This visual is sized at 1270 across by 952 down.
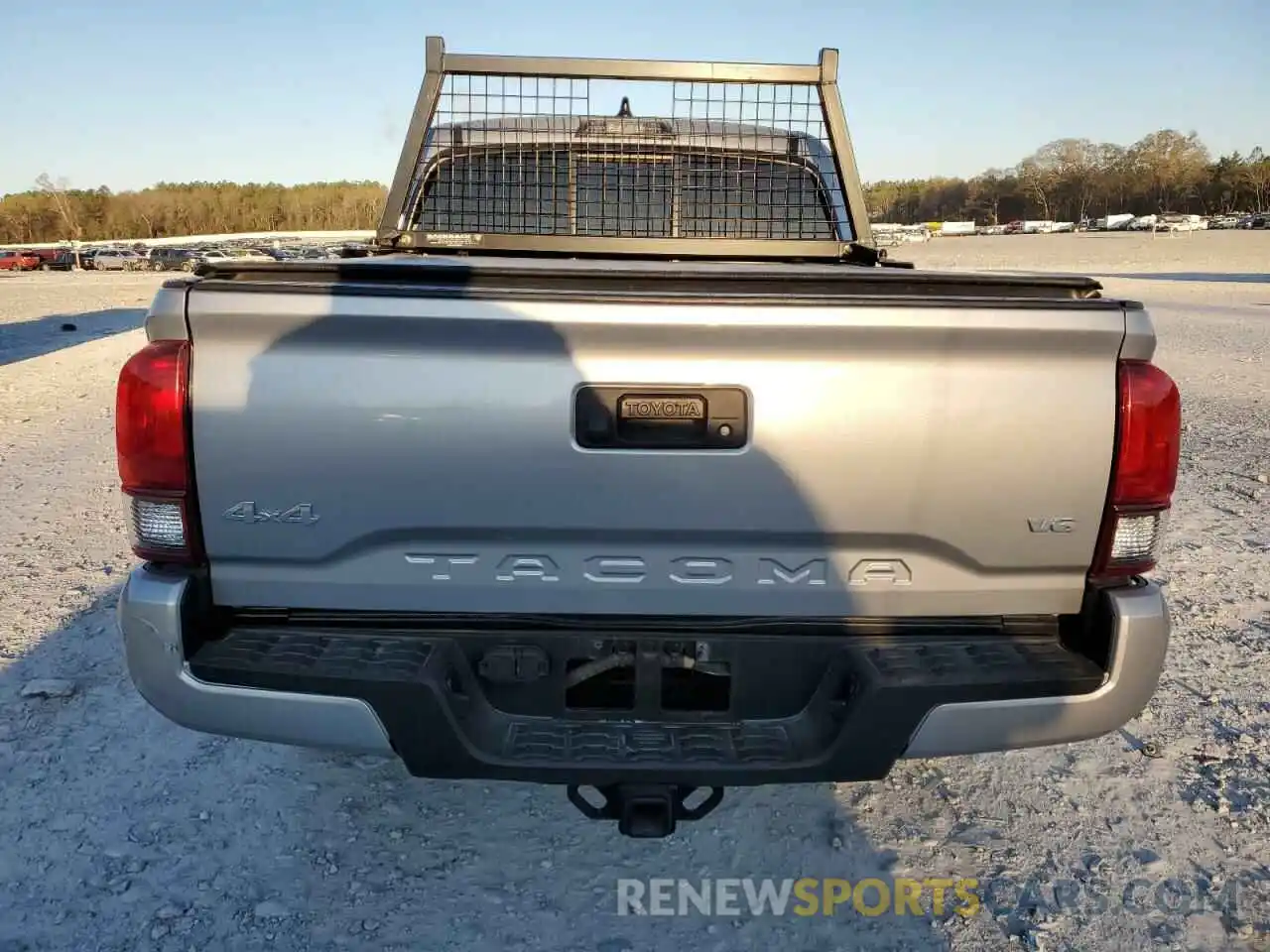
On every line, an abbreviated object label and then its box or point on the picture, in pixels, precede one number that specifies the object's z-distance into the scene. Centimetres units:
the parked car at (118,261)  5603
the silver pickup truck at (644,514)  194
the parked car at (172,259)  5062
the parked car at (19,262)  5683
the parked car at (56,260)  5753
